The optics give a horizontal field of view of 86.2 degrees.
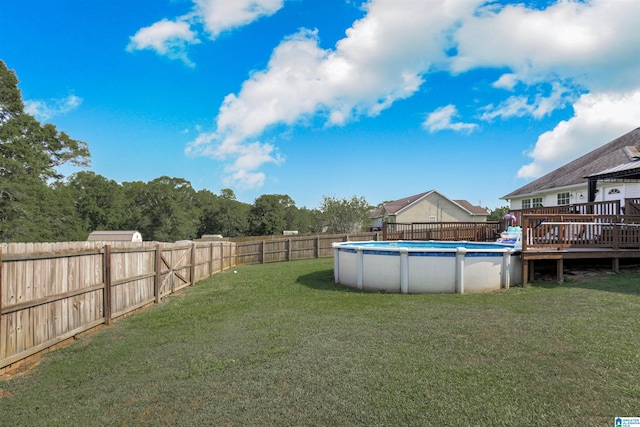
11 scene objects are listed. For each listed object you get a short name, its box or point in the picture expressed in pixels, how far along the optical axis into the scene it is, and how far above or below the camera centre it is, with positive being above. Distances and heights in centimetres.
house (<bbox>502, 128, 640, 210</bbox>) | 1196 +169
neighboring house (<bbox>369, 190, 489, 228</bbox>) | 3544 +106
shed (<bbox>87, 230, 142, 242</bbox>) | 3262 -126
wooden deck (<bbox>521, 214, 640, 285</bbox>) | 835 -52
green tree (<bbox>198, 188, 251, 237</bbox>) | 5732 +40
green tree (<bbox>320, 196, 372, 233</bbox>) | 3412 +76
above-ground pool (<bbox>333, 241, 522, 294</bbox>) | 788 -116
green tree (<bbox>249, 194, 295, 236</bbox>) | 5750 +91
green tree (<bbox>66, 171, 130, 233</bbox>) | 4950 +309
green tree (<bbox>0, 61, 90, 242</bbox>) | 1998 +335
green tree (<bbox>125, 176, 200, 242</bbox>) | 4725 +97
